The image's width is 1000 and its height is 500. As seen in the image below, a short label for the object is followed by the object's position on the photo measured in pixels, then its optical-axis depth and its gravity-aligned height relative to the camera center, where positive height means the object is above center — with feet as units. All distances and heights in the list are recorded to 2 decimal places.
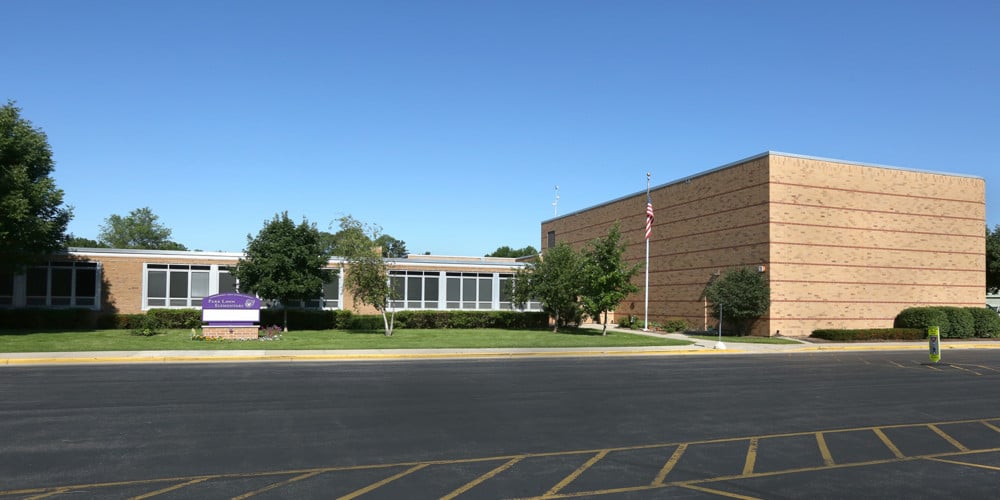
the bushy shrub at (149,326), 100.34 -8.60
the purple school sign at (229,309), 96.27 -5.23
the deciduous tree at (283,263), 113.19 +1.45
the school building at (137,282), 120.57 -2.27
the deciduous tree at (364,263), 107.24 +1.59
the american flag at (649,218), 126.52 +10.87
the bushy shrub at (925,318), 119.75 -5.81
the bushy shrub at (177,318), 115.96 -7.92
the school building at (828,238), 116.26 +7.69
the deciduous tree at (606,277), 116.37 +0.12
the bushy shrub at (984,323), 126.72 -6.71
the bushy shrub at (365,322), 127.56 -8.77
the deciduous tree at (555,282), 123.24 -0.99
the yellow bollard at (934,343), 75.51 -6.23
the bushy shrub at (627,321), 149.18 -9.14
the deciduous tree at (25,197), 90.22 +9.21
